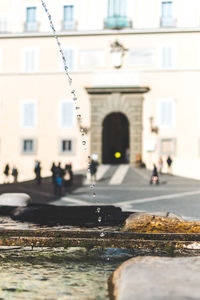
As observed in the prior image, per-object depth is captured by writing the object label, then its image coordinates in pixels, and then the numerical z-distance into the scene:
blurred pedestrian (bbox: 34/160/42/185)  23.84
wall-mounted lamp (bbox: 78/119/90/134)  35.09
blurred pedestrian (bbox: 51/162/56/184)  19.61
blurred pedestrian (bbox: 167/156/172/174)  32.42
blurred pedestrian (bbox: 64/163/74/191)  23.09
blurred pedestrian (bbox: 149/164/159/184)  24.77
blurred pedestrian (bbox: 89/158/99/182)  25.48
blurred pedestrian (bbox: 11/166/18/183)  33.25
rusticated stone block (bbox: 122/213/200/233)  6.54
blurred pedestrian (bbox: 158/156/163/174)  31.84
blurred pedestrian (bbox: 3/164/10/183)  31.92
